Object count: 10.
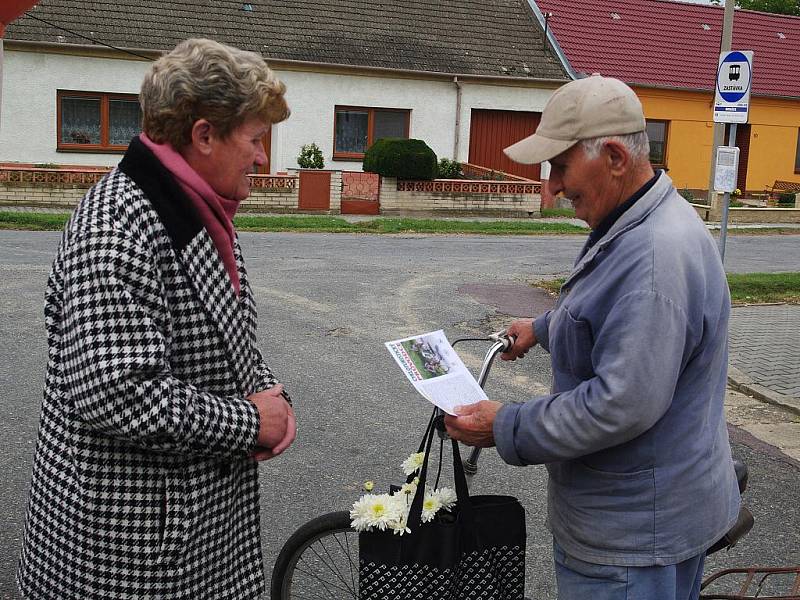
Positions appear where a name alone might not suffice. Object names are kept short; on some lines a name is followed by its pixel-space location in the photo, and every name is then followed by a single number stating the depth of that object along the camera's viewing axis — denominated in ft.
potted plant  79.20
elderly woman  6.91
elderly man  7.45
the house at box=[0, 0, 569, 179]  78.07
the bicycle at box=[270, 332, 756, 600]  10.98
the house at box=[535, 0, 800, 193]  101.86
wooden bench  103.24
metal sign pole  35.86
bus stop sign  35.12
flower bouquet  8.97
